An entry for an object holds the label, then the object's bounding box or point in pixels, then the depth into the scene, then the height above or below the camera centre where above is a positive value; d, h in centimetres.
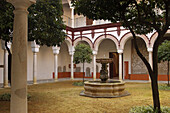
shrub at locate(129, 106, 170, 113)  434 -123
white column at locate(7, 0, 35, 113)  281 +6
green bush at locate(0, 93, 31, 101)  640 -129
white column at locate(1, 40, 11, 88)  1115 -40
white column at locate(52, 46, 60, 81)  1542 +76
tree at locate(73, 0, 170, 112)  413 +145
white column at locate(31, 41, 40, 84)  1314 +73
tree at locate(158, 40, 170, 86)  971 +67
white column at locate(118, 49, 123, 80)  1506 -25
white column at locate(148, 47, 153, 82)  1391 +92
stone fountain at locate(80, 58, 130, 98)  734 -116
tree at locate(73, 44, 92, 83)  1293 +72
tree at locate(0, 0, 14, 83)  523 +153
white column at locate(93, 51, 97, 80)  1609 -41
